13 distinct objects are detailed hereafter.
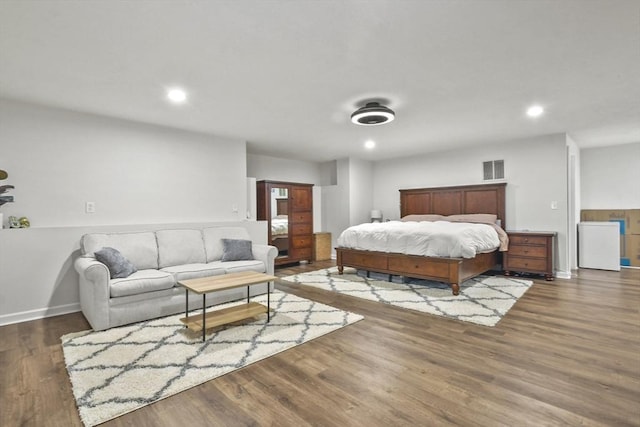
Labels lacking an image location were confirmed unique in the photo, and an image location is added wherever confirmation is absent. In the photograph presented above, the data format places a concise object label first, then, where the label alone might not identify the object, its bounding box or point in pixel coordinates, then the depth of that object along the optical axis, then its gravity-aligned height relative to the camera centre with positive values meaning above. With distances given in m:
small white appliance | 5.59 -0.64
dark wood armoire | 6.29 -0.03
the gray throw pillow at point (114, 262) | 3.24 -0.47
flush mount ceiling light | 3.63 +1.16
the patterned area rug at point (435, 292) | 3.54 -1.10
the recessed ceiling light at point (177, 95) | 3.26 +1.29
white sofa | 3.05 -0.63
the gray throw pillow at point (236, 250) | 4.31 -0.48
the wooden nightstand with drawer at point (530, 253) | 5.04 -0.69
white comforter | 4.33 -0.39
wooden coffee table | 2.85 -0.95
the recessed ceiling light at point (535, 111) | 3.89 +1.28
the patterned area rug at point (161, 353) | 1.97 -1.10
